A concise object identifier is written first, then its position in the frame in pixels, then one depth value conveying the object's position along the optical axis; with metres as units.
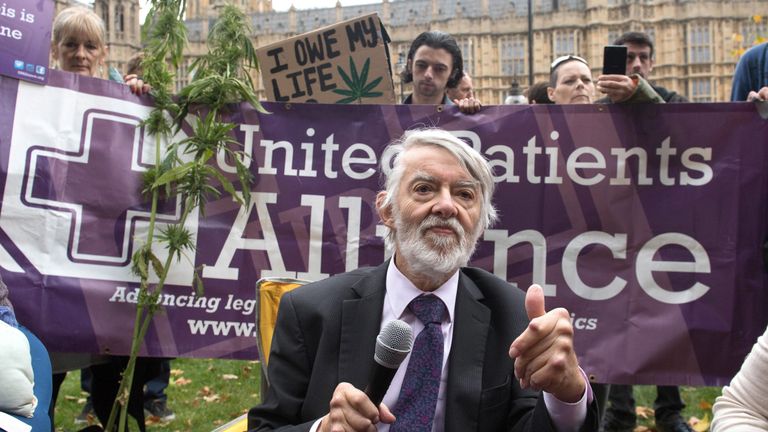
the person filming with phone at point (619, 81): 3.99
